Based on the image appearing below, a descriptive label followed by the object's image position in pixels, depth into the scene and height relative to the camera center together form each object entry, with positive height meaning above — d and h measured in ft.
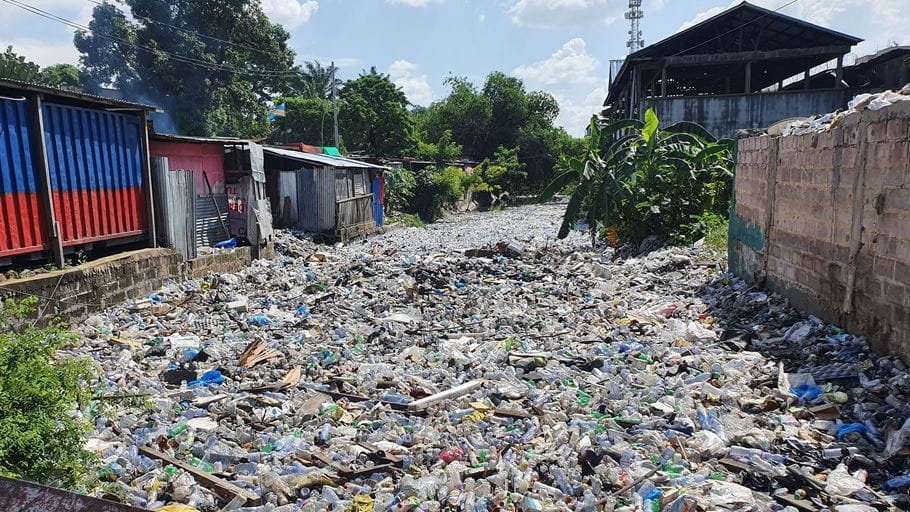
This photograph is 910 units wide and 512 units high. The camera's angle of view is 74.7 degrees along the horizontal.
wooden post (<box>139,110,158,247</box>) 29.63 +0.15
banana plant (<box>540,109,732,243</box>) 38.58 -0.47
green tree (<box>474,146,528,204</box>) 108.74 -0.18
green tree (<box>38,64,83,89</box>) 109.83 +21.40
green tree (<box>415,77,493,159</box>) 130.11 +12.12
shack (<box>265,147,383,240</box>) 53.16 -1.16
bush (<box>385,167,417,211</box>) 77.30 -1.43
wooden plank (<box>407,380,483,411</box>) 14.97 -5.67
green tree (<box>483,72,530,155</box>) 131.85 +13.38
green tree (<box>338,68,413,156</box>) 94.48 +9.70
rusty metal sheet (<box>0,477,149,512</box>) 4.75 -2.51
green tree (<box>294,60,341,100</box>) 120.16 +19.79
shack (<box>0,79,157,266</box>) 22.15 +0.53
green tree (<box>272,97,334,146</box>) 104.12 +10.20
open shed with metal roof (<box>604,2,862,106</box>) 56.08 +11.96
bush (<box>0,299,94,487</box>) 9.20 -3.68
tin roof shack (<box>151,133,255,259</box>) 31.14 -0.45
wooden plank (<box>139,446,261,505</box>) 11.11 -5.75
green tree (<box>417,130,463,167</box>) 101.86 +4.18
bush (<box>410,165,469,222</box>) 84.64 -2.32
